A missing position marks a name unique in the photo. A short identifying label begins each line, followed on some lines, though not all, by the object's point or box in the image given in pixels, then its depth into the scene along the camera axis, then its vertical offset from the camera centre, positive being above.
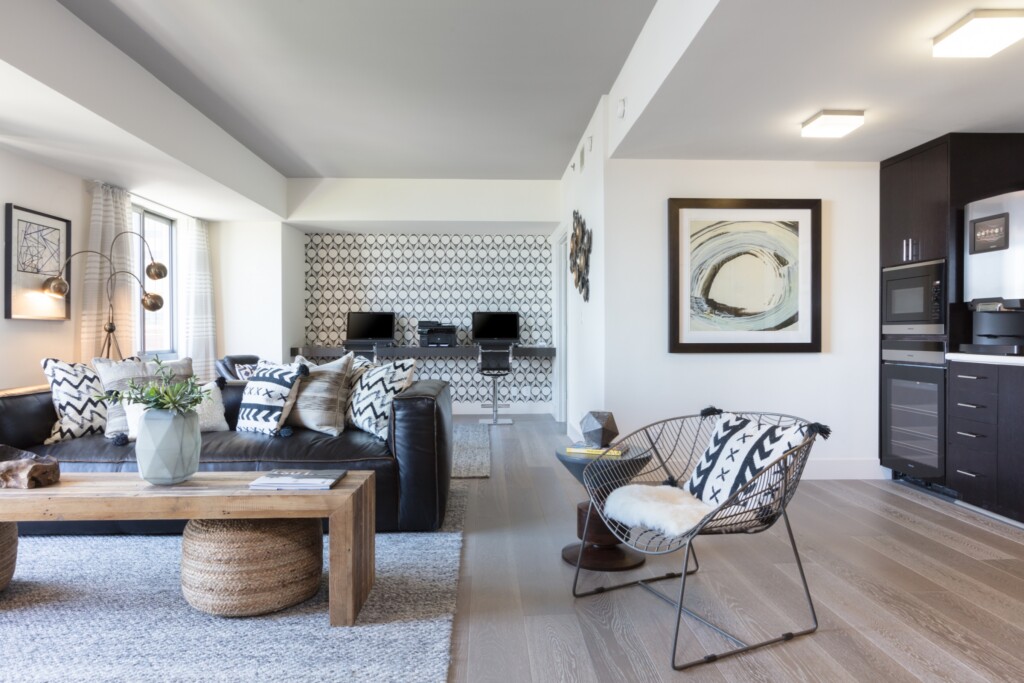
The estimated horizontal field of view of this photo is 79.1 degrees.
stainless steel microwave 3.78 +0.17
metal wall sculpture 4.94 +0.63
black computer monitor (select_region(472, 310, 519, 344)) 7.16 +0.01
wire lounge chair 1.97 -0.58
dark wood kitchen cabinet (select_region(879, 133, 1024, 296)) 3.72 +0.87
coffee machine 3.32 +0.29
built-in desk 6.85 -0.25
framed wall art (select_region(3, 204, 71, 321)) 4.12 +0.52
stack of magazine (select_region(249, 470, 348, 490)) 2.16 -0.54
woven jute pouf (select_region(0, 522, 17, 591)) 2.26 -0.80
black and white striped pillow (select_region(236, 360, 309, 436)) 3.23 -0.36
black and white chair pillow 2.15 -0.47
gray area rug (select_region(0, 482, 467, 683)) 1.80 -0.98
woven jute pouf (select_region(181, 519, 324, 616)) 2.10 -0.80
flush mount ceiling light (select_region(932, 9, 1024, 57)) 2.37 +1.15
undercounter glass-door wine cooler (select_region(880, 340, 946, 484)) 3.78 -0.54
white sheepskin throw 1.99 -0.62
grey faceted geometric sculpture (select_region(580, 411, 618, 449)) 2.70 -0.45
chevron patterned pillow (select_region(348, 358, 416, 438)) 3.26 -0.34
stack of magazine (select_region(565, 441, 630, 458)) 2.50 -0.51
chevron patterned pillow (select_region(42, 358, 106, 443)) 3.22 -0.36
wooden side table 2.61 -0.98
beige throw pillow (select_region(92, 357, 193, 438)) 3.22 -0.24
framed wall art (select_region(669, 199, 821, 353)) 4.23 +0.35
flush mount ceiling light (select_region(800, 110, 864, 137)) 3.41 +1.14
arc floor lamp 4.79 +0.27
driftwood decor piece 2.17 -0.49
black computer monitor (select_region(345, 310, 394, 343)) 7.11 +0.04
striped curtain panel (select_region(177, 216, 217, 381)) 6.45 +0.34
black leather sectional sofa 2.97 -0.61
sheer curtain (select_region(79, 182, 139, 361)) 4.88 +0.45
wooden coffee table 2.04 -0.58
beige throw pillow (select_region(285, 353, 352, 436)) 3.27 -0.38
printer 7.04 -0.07
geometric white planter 2.18 -0.41
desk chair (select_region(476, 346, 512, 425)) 6.61 -0.35
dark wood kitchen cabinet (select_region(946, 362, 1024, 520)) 3.27 -0.62
